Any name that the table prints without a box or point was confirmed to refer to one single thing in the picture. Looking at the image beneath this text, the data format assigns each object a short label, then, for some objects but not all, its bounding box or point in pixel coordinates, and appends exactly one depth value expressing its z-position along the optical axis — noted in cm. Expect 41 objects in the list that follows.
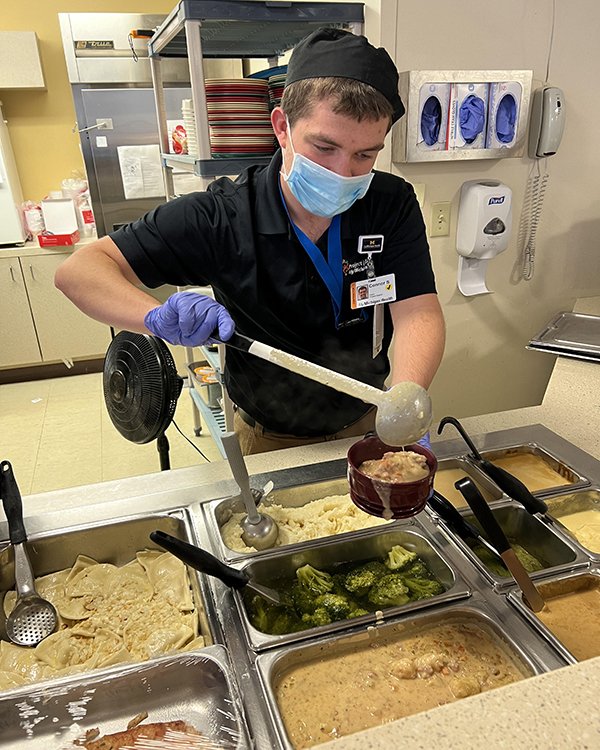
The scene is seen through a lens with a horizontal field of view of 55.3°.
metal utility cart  202
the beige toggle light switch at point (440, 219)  255
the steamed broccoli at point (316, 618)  114
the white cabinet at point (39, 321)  449
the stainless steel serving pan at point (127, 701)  97
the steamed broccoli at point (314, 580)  123
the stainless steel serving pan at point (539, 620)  100
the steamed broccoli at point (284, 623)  114
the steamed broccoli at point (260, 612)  115
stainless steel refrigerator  434
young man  135
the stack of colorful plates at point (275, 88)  224
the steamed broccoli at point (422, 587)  121
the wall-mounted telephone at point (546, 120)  241
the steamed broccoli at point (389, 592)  120
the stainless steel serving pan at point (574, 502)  146
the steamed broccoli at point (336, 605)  116
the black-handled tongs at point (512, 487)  137
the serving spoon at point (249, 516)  132
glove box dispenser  225
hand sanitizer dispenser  247
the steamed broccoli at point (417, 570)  128
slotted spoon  118
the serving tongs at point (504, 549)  111
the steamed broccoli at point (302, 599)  119
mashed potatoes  137
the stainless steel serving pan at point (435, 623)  99
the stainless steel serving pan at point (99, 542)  131
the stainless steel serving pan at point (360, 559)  111
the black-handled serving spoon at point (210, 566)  106
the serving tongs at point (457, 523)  132
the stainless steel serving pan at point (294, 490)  140
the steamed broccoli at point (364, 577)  125
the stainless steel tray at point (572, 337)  227
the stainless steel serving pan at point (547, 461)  150
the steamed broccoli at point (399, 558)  129
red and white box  446
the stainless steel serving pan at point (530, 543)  121
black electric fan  159
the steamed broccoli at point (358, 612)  114
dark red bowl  108
